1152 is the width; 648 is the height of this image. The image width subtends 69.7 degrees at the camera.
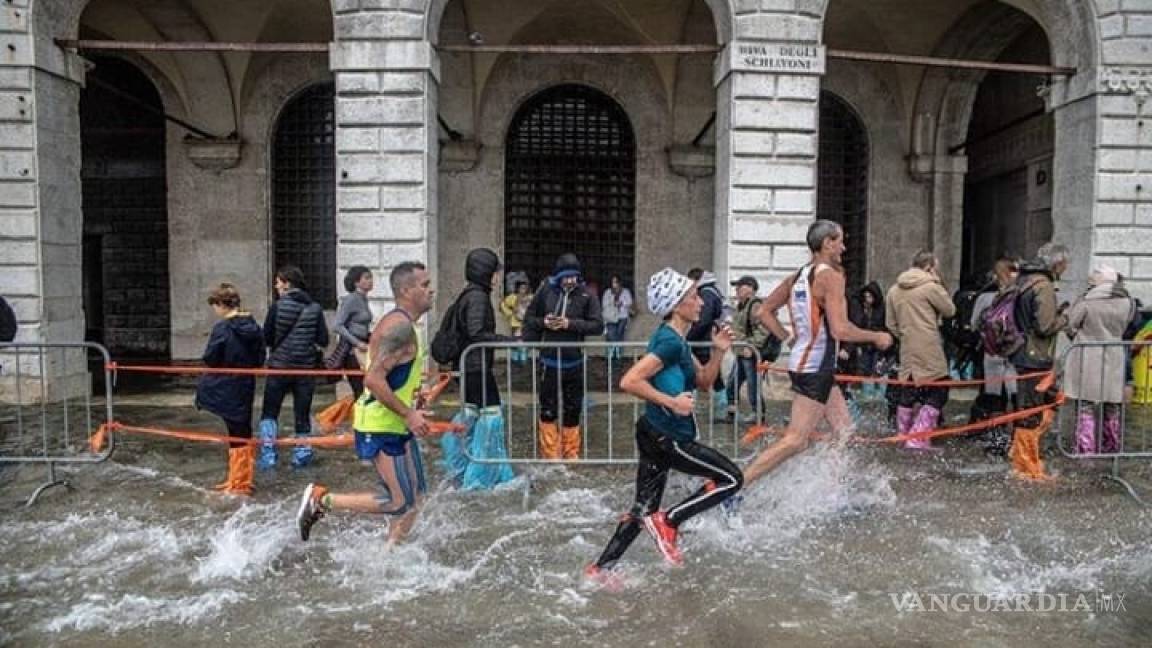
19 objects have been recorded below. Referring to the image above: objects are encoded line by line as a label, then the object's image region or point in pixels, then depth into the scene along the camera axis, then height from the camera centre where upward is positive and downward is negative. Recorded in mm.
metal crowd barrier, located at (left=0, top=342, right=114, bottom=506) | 8477 -1561
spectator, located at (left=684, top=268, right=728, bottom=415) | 8891 -256
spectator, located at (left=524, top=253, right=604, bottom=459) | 7230 -483
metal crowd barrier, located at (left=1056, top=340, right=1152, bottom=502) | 7148 -996
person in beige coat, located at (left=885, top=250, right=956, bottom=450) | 7824 -415
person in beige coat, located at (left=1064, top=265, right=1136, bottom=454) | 7355 -609
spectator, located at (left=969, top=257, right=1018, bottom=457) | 7934 -952
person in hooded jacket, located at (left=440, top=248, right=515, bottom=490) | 6617 -918
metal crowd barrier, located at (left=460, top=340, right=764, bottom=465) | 6652 -1567
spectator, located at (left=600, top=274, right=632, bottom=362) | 15555 -440
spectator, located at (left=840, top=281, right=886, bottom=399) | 9281 -494
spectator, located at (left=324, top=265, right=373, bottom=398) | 7861 -396
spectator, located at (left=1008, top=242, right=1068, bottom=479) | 7105 -417
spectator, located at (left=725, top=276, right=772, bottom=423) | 9281 -488
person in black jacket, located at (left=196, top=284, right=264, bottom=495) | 6754 -872
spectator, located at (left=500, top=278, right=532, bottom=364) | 14945 -379
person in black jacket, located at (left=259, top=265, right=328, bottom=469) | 7445 -482
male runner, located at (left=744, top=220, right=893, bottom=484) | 5629 -338
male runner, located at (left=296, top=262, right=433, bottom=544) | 4816 -802
